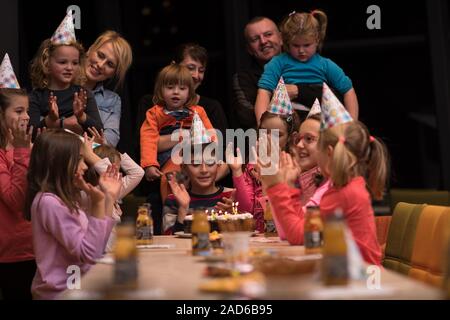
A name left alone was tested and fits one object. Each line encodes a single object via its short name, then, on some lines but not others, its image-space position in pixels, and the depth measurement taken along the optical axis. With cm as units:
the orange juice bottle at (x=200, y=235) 302
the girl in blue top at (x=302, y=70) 505
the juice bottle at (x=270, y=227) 385
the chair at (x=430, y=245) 327
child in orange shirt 512
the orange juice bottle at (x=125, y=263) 214
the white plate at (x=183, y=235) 391
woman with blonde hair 523
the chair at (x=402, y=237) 366
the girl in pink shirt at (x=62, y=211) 311
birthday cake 372
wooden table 196
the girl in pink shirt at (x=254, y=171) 464
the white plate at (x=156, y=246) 334
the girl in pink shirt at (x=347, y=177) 299
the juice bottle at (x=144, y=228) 352
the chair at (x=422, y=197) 603
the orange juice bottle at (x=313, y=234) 282
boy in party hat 452
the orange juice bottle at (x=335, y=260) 203
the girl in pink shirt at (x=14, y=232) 387
